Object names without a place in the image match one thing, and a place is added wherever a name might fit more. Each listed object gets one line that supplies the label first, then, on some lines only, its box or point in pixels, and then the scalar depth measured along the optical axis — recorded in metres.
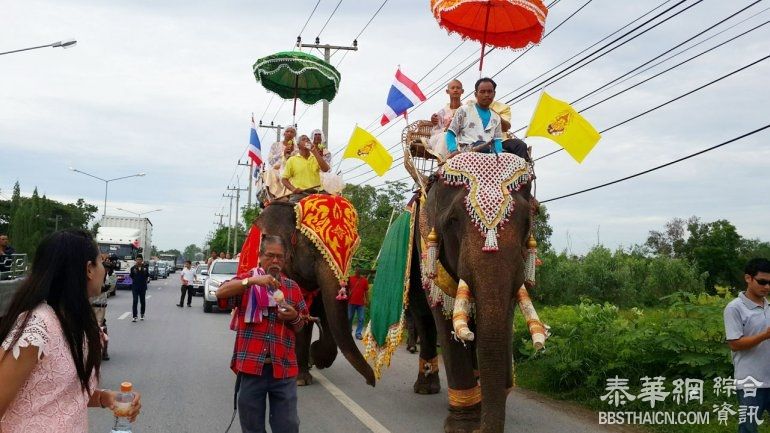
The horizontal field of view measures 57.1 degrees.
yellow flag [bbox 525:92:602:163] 8.15
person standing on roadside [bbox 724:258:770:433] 4.75
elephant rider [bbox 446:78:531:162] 6.42
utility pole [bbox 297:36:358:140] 23.84
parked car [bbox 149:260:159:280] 52.99
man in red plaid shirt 4.38
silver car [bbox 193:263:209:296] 28.58
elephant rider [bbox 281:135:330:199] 9.05
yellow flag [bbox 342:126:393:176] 12.46
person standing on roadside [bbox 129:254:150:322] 16.38
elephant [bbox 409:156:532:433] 4.68
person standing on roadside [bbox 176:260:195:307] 23.71
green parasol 10.93
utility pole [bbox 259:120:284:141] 40.25
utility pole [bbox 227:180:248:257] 69.00
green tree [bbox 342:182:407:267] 30.31
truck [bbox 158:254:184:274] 90.88
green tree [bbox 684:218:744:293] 46.94
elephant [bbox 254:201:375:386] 7.02
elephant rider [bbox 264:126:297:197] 9.51
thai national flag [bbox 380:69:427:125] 13.67
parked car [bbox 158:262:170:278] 62.44
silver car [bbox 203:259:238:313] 20.66
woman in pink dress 2.51
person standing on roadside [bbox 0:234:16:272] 11.48
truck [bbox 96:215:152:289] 31.52
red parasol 7.82
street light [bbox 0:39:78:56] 17.12
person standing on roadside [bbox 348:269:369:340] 14.98
